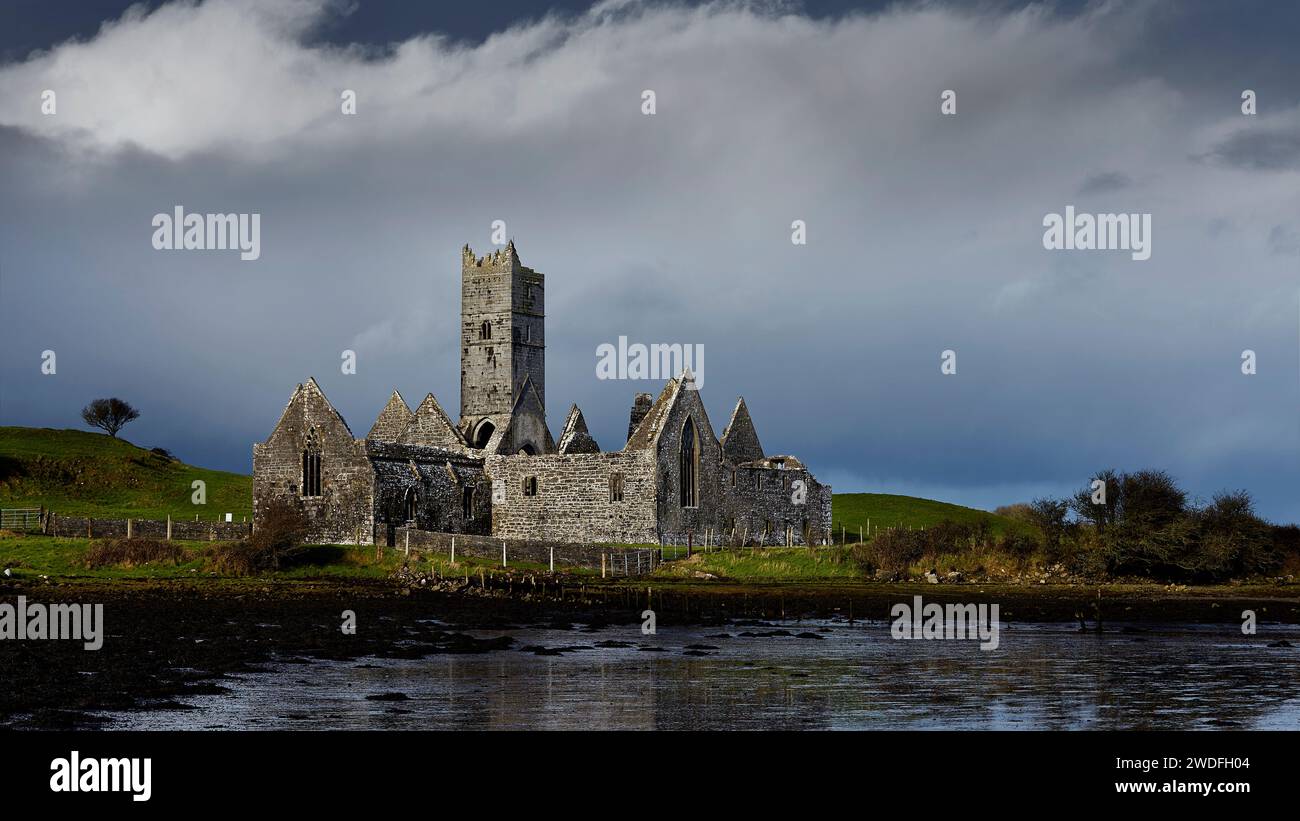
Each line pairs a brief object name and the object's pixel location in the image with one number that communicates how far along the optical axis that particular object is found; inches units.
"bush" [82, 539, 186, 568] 2377.0
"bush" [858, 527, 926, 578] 2427.4
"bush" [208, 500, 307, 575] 2374.5
